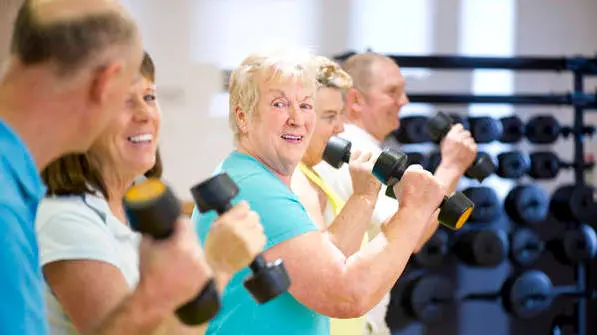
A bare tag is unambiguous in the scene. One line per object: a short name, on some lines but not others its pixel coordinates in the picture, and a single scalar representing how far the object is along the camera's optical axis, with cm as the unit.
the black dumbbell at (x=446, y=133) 293
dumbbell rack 424
